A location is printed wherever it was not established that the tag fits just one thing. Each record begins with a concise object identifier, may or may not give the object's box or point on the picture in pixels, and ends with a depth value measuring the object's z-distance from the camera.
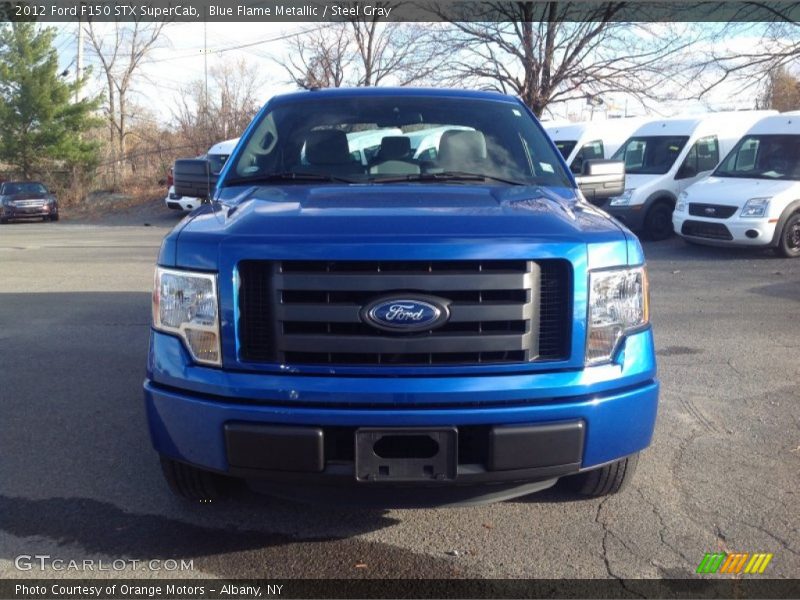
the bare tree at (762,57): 20.42
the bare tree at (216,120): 37.16
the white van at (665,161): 14.78
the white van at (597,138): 19.08
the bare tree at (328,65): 33.56
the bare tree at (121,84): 44.22
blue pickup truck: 2.84
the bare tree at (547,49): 26.39
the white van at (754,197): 12.01
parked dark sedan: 27.78
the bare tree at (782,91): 23.16
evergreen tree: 35.91
